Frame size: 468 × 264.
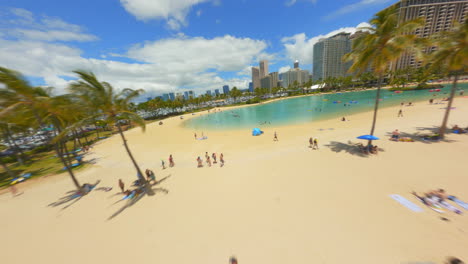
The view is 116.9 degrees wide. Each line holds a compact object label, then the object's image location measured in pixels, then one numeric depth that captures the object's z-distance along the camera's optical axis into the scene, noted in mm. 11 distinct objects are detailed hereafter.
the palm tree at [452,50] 10633
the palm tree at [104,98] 8273
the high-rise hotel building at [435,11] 81125
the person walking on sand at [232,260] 4753
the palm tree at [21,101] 7816
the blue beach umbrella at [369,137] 11427
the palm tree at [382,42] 9242
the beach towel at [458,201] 6126
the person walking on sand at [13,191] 12223
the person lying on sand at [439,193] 6474
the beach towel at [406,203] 6219
